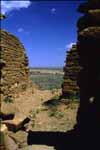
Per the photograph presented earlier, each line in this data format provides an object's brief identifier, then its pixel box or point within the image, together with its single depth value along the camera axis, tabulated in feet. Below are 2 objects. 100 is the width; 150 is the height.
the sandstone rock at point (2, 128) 10.29
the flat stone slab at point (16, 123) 12.38
